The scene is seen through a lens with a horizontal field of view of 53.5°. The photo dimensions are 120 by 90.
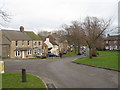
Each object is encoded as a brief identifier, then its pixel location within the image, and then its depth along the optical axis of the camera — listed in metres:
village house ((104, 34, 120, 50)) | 62.48
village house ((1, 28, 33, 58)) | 31.95
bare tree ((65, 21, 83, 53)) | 43.85
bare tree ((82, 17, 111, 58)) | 28.83
